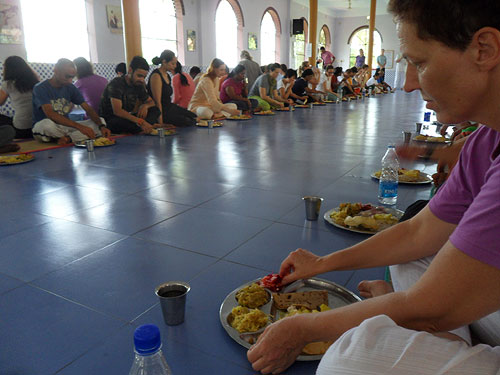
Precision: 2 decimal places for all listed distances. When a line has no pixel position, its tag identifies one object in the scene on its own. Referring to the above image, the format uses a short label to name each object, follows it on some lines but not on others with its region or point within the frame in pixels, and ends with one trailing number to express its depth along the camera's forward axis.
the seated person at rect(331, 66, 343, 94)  12.84
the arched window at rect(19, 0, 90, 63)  8.45
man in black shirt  5.38
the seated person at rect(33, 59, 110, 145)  4.50
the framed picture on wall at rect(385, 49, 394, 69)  20.69
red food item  1.49
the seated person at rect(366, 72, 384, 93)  15.93
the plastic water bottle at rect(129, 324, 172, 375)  0.81
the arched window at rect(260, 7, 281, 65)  15.12
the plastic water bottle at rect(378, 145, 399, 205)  2.63
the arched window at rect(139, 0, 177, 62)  10.27
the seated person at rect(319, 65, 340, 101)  11.84
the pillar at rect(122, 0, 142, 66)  7.09
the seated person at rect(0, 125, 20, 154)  4.16
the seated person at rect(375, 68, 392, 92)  17.57
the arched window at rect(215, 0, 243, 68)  12.66
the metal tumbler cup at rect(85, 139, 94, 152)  4.32
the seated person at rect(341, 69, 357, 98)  13.23
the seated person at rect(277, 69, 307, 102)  9.59
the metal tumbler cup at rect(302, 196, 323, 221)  2.36
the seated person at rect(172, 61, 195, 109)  7.32
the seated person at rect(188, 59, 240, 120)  6.90
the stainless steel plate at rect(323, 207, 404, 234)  2.17
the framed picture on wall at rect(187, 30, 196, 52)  11.38
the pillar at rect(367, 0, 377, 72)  16.81
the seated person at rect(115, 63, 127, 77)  7.63
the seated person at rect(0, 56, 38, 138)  4.76
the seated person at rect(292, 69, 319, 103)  10.19
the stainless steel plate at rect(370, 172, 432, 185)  3.08
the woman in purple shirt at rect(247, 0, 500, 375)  0.70
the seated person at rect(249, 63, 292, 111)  8.62
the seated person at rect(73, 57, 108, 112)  5.74
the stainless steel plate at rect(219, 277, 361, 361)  1.39
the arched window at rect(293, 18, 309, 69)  17.30
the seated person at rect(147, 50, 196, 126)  5.96
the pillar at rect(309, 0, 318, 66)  13.40
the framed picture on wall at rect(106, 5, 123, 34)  8.96
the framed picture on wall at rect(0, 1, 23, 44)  6.91
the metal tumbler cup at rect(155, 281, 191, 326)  1.36
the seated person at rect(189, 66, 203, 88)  9.13
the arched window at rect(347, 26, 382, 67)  21.25
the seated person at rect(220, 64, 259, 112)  7.75
